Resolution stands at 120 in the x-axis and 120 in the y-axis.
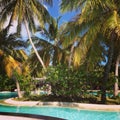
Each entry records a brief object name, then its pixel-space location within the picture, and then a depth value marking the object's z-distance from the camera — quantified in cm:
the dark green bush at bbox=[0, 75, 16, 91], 1751
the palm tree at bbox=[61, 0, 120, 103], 762
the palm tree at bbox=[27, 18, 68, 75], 1205
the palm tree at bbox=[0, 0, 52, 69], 1009
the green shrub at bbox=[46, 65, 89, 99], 920
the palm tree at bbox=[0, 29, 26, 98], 1148
